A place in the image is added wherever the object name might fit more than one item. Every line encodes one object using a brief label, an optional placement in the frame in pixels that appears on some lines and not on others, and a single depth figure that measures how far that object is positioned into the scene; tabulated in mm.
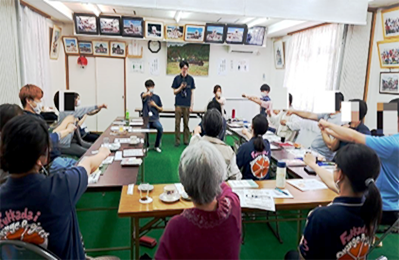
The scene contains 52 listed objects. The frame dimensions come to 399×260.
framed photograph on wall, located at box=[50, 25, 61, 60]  6336
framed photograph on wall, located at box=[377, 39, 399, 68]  4105
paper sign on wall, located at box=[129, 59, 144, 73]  7543
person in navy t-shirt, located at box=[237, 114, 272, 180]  2740
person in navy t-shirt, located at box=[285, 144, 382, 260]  1276
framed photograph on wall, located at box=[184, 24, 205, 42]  6832
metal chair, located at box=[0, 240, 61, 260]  1126
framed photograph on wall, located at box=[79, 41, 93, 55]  7129
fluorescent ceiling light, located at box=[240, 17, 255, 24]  6660
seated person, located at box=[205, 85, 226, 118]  5779
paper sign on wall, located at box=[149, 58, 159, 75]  7602
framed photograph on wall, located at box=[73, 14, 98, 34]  6348
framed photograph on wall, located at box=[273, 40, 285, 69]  7539
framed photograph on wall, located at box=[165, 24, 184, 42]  6863
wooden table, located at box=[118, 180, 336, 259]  1821
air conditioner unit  7786
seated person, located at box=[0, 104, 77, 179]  2350
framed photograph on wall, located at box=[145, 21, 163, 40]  6680
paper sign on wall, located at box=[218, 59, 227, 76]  7972
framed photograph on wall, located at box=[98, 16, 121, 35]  6422
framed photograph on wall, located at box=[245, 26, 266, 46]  7105
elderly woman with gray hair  1104
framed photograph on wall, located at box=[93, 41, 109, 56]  7214
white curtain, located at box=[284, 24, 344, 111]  5352
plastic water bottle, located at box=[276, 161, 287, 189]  2234
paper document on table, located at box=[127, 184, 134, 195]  2074
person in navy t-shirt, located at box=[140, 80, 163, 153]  5875
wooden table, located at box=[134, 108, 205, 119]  6931
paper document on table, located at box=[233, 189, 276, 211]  1893
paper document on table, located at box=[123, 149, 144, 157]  3047
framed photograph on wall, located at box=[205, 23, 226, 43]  6824
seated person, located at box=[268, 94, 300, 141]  4453
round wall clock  7453
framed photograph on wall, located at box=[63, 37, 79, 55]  7007
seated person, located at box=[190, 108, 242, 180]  2414
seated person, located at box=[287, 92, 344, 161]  3551
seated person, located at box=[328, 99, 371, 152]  2908
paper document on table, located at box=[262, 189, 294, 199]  2066
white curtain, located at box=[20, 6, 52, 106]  4902
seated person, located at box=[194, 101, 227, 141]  4723
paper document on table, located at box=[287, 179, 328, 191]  2260
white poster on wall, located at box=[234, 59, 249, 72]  8078
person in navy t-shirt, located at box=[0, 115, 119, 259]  1157
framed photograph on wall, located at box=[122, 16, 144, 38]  6473
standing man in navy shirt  6414
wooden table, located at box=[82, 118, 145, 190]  2205
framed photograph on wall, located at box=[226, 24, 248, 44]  6871
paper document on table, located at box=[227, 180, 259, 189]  2236
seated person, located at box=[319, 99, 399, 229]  1930
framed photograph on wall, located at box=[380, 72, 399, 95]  4137
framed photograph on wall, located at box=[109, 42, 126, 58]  7301
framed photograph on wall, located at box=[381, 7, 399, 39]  4078
